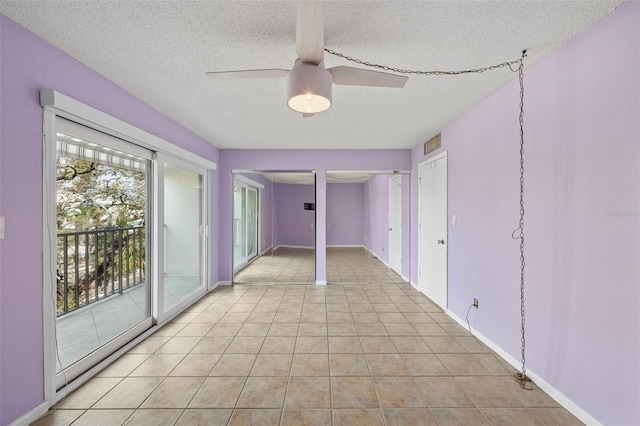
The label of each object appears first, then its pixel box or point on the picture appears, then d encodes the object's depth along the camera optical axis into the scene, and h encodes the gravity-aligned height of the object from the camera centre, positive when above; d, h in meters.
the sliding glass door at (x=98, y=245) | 2.14 -0.40
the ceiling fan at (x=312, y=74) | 1.17 +0.80
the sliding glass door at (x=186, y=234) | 3.95 -0.36
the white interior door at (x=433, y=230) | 3.46 -0.27
